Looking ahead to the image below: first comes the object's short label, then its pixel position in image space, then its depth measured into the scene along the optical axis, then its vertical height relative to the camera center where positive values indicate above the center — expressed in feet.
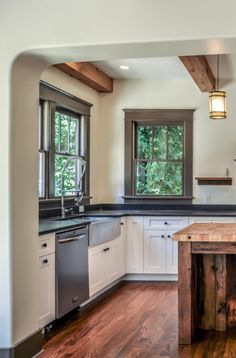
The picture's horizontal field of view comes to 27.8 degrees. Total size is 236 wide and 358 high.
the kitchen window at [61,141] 16.67 +1.55
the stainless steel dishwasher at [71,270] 13.35 -2.63
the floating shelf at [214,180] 21.18 +0.02
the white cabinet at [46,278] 12.36 -2.58
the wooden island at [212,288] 12.89 -2.97
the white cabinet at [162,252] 19.93 -2.98
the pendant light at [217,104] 15.65 +2.51
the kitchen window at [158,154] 21.76 +1.22
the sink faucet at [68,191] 17.31 -0.38
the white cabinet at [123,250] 19.33 -2.83
